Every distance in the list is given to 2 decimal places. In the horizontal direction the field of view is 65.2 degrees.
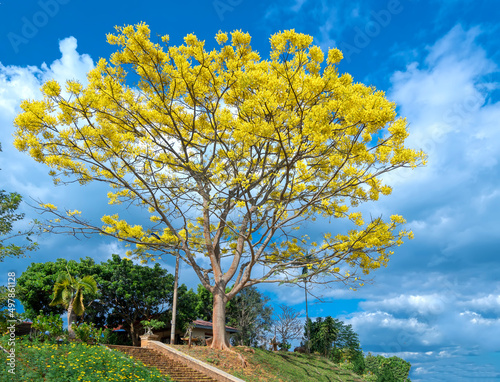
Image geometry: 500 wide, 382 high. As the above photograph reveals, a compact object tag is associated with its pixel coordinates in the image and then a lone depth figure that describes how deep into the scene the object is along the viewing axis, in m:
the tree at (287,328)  20.14
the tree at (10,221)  10.41
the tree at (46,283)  18.02
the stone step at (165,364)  10.28
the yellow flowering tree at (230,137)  8.72
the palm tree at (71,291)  12.56
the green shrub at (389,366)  19.15
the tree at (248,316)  23.09
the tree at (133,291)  19.16
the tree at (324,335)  19.94
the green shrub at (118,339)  19.34
